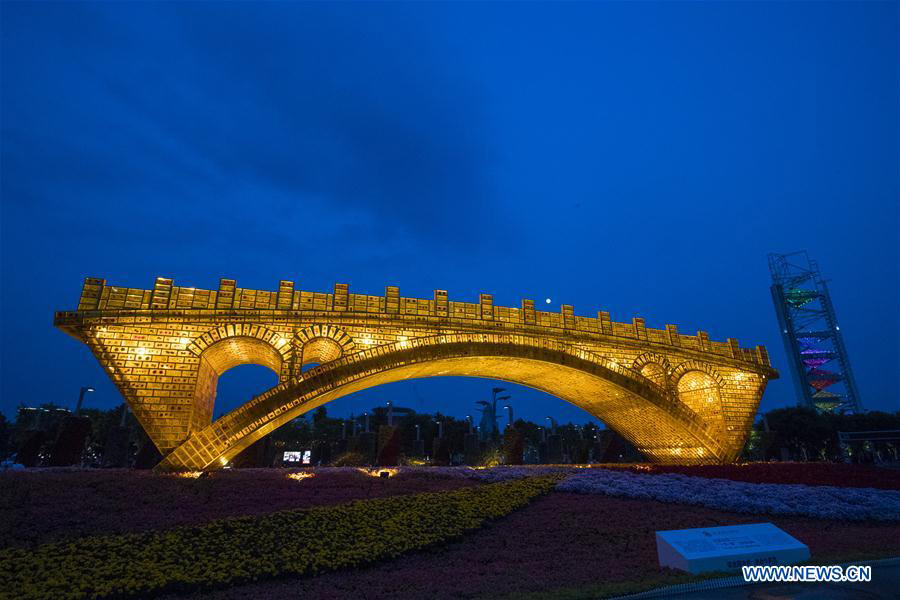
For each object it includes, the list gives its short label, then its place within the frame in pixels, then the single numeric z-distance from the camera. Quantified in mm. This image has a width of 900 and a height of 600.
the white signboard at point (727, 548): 6273
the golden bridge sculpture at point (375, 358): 15234
